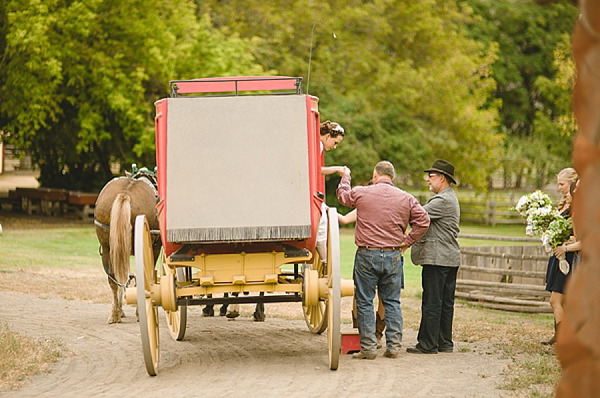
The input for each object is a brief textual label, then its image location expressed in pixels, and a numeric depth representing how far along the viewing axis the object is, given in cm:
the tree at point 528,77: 4600
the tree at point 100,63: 2583
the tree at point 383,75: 3431
